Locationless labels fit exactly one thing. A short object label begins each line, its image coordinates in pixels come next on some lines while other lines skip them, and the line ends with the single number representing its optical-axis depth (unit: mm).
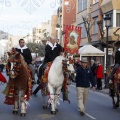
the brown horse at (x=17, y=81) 13602
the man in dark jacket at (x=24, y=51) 15391
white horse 14547
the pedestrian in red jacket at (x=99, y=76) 29038
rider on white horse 15680
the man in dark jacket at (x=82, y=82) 14377
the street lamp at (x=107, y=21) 28858
